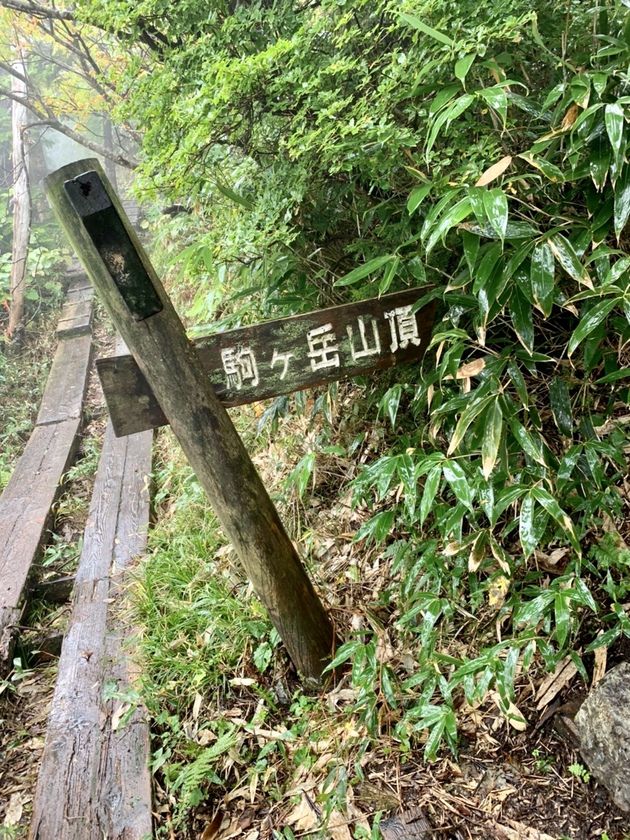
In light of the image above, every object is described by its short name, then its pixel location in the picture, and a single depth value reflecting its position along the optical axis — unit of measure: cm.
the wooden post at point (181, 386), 177
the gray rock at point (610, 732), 183
